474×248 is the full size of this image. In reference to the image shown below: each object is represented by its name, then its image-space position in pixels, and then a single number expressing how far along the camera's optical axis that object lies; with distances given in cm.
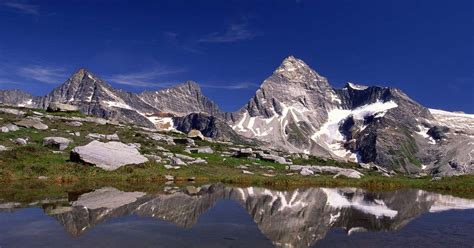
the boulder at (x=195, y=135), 11344
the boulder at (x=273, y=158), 8794
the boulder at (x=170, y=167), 6484
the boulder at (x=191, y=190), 4434
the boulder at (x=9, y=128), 7138
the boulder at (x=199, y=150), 8452
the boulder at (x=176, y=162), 6852
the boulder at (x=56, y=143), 6674
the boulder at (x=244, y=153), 8831
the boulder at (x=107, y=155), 5859
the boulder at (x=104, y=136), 8022
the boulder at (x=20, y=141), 6491
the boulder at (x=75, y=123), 9231
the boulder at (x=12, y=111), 9496
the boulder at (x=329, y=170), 7819
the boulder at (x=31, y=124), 7961
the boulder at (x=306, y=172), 7480
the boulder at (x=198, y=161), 7276
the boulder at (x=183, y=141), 9762
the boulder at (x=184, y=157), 7375
